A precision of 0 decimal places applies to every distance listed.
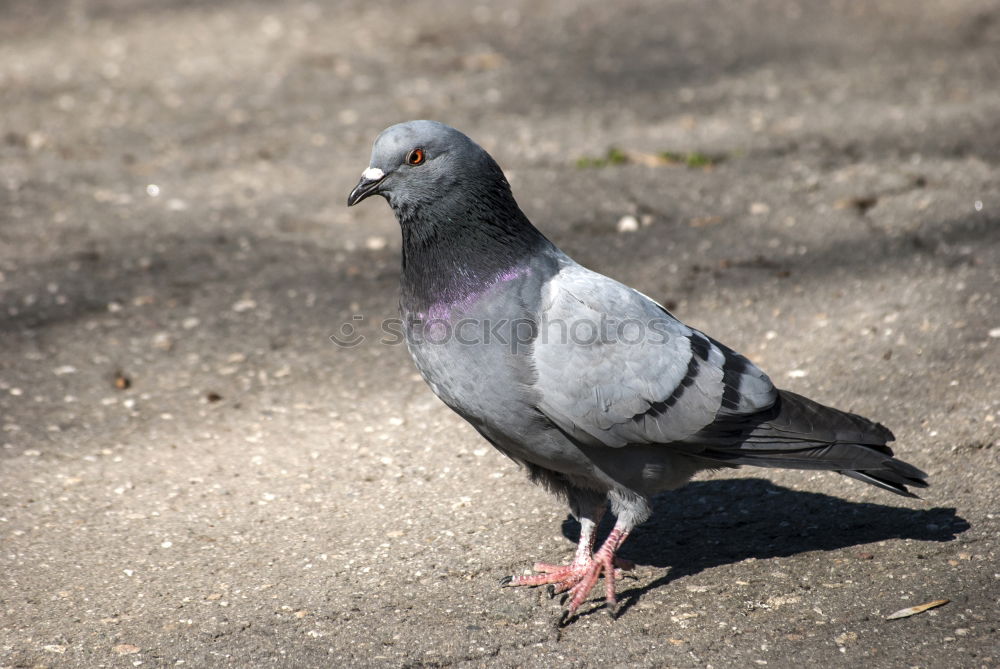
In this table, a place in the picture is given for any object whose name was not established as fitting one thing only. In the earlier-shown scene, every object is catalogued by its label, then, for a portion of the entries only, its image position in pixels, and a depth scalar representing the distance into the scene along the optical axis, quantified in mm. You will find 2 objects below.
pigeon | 6324
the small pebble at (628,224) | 12062
